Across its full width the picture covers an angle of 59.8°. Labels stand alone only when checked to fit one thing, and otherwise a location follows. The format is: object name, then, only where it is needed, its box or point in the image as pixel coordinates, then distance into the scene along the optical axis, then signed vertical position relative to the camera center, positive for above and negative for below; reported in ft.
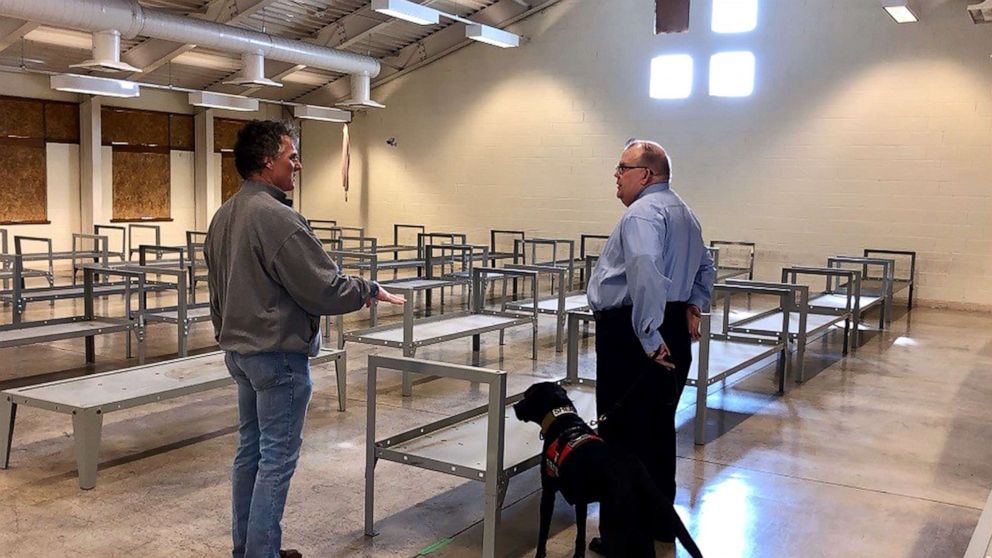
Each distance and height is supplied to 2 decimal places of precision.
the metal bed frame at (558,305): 22.66 -2.62
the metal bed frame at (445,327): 17.22 -2.66
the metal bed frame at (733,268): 32.91 -2.16
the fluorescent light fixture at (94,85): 30.19 +4.11
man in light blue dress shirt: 9.26 -1.15
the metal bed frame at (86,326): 16.70 -2.69
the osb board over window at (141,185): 43.27 +0.73
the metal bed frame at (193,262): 27.99 -2.17
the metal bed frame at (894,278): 30.71 -2.16
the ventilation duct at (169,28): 27.07 +6.32
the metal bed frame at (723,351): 14.48 -2.74
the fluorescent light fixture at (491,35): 34.48 +7.16
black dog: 8.36 -2.72
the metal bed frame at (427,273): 23.76 -2.06
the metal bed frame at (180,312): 18.80 -2.60
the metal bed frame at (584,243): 38.81 -1.47
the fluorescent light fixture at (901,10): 28.29 +7.06
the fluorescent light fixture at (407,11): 29.09 +6.82
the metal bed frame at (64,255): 27.91 -1.99
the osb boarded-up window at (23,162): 38.34 +1.50
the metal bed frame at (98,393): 11.48 -2.80
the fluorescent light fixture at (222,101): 36.65 +4.35
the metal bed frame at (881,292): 26.67 -2.42
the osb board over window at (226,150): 48.21 +2.89
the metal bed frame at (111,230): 32.74 -1.59
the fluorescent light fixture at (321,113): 40.63 +4.45
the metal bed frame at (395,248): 31.91 -1.59
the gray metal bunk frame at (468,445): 9.29 -2.87
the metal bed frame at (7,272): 25.98 -2.41
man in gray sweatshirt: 7.96 -0.95
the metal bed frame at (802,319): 19.42 -2.54
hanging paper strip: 47.96 +2.72
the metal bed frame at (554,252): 30.57 -1.71
